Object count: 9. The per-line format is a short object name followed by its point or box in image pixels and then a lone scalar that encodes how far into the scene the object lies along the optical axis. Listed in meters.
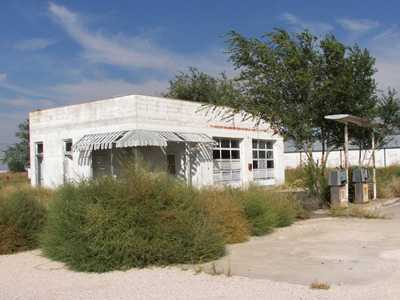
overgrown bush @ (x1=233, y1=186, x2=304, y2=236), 12.05
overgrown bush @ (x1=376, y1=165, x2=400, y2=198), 21.53
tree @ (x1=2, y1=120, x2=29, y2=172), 59.06
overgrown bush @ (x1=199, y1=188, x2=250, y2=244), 10.47
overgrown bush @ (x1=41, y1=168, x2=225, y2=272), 8.59
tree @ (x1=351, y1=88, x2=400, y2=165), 21.00
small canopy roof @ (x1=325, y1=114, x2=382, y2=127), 16.22
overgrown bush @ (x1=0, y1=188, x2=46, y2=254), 10.79
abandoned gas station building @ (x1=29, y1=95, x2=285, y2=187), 25.88
